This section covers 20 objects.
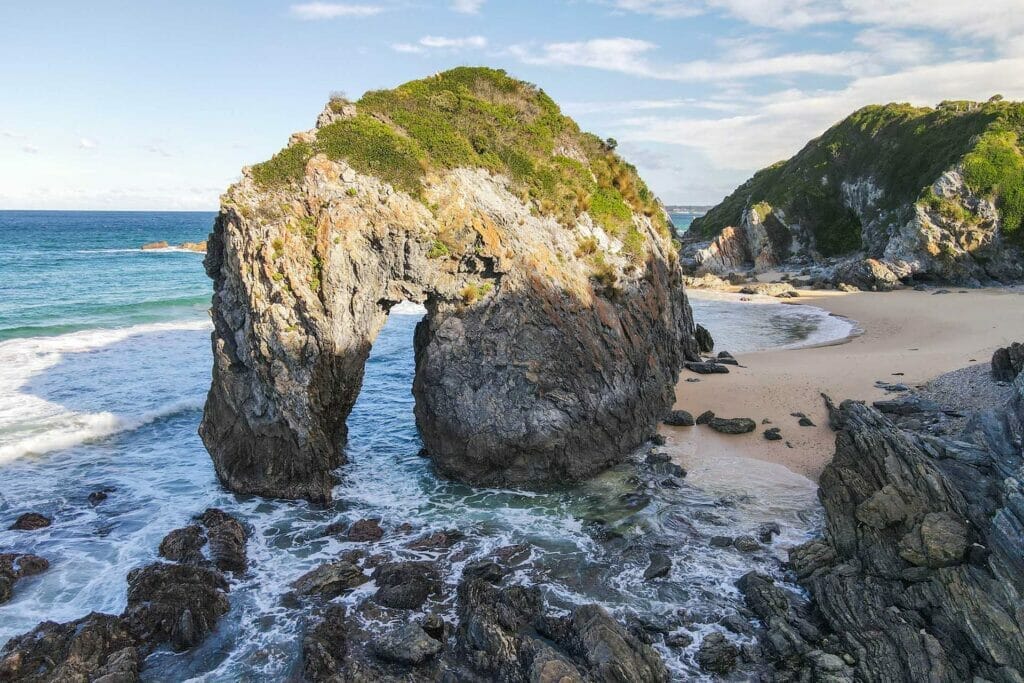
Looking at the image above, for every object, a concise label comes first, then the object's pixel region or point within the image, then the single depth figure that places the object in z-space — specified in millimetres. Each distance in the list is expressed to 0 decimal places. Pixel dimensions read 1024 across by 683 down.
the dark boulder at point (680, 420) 22609
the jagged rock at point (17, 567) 13534
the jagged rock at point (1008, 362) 21078
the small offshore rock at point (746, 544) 14789
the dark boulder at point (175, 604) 12125
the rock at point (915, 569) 10359
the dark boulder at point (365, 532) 15547
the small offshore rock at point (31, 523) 15930
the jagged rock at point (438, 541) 15172
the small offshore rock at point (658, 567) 13906
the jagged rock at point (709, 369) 28672
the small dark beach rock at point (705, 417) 22781
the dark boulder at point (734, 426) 21739
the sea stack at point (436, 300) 16250
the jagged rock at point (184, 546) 14578
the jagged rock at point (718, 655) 11226
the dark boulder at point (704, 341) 33375
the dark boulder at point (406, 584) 13039
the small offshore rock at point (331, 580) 13477
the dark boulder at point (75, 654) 10844
